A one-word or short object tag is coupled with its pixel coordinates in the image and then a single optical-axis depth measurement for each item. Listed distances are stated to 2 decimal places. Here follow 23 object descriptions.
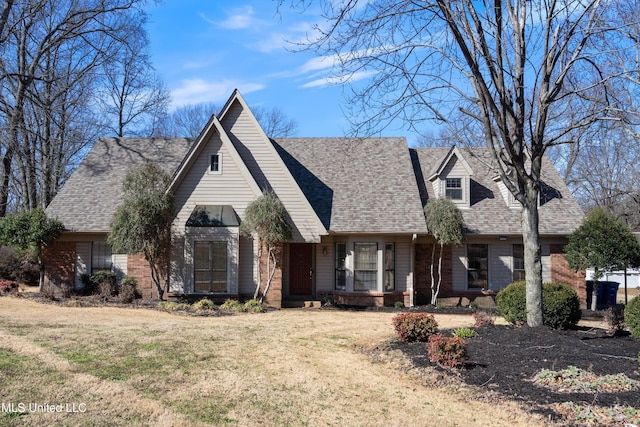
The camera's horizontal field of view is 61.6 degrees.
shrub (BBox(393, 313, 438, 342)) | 11.52
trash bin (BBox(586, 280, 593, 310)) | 21.63
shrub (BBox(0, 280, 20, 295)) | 19.28
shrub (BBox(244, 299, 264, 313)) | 17.34
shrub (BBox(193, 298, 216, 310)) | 17.10
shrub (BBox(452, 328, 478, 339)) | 11.34
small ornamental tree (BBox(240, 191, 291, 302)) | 17.81
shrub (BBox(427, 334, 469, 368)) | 9.16
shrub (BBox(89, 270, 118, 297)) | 19.19
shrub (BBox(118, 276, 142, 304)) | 18.02
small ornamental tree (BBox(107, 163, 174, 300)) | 17.69
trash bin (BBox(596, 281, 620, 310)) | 21.03
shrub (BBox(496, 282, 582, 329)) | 12.06
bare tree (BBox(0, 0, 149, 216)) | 24.39
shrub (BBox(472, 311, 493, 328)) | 12.83
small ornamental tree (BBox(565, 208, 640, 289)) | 18.25
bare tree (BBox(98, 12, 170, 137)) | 36.19
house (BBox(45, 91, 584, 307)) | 19.08
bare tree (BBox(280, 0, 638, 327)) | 10.84
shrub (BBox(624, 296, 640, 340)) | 9.63
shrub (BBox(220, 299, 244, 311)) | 17.31
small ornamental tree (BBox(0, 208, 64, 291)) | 18.94
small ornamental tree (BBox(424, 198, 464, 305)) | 19.09
